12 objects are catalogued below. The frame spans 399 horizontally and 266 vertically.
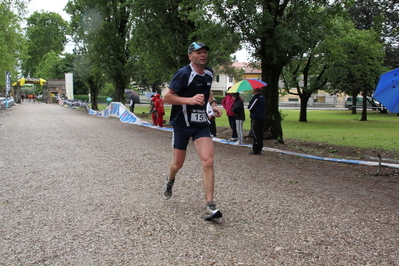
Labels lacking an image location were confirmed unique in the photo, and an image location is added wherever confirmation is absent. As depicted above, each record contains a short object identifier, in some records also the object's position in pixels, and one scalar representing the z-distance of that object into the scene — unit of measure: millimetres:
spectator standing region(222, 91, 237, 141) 13023
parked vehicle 53625
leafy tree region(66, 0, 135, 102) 28984
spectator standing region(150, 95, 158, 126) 19659
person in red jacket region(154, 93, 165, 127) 18422
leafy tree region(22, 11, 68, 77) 81875
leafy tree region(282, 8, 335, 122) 28672
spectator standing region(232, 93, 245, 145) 11836
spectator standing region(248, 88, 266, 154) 10062
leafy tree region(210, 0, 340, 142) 10930
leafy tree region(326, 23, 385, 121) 28141
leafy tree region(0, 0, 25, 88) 33328
